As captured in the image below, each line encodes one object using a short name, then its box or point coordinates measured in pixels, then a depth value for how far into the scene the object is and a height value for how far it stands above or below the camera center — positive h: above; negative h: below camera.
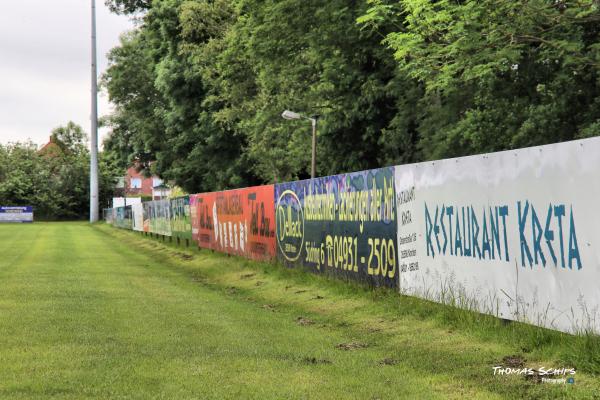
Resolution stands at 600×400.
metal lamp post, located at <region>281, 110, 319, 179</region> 36.14 +4.03
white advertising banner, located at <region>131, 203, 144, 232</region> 46.49 +0.72
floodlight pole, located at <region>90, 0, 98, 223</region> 74.69 +8.95
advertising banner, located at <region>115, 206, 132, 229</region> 55.09 +0.79
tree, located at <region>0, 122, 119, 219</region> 102.88 +6.39
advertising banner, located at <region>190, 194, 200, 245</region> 29.12 +0.34
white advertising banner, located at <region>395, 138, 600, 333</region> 7.82 -0.21
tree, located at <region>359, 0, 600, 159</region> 20.59 +4.28
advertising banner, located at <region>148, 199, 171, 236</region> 35.69 +0.49
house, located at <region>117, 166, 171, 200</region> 136.50 +8.35
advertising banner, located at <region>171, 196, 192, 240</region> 30.80 +0.33
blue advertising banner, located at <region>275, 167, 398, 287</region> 12.97 -0.09
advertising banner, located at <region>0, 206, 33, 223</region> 93.56 +2.12
